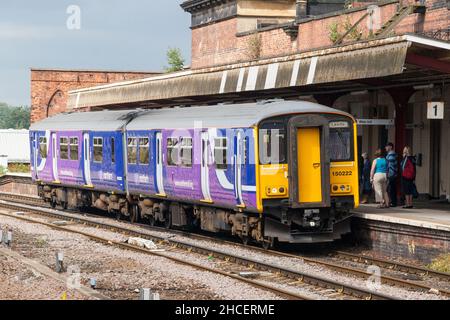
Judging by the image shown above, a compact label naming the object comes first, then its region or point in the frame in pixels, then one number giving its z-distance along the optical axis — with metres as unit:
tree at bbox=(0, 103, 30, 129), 174.38
